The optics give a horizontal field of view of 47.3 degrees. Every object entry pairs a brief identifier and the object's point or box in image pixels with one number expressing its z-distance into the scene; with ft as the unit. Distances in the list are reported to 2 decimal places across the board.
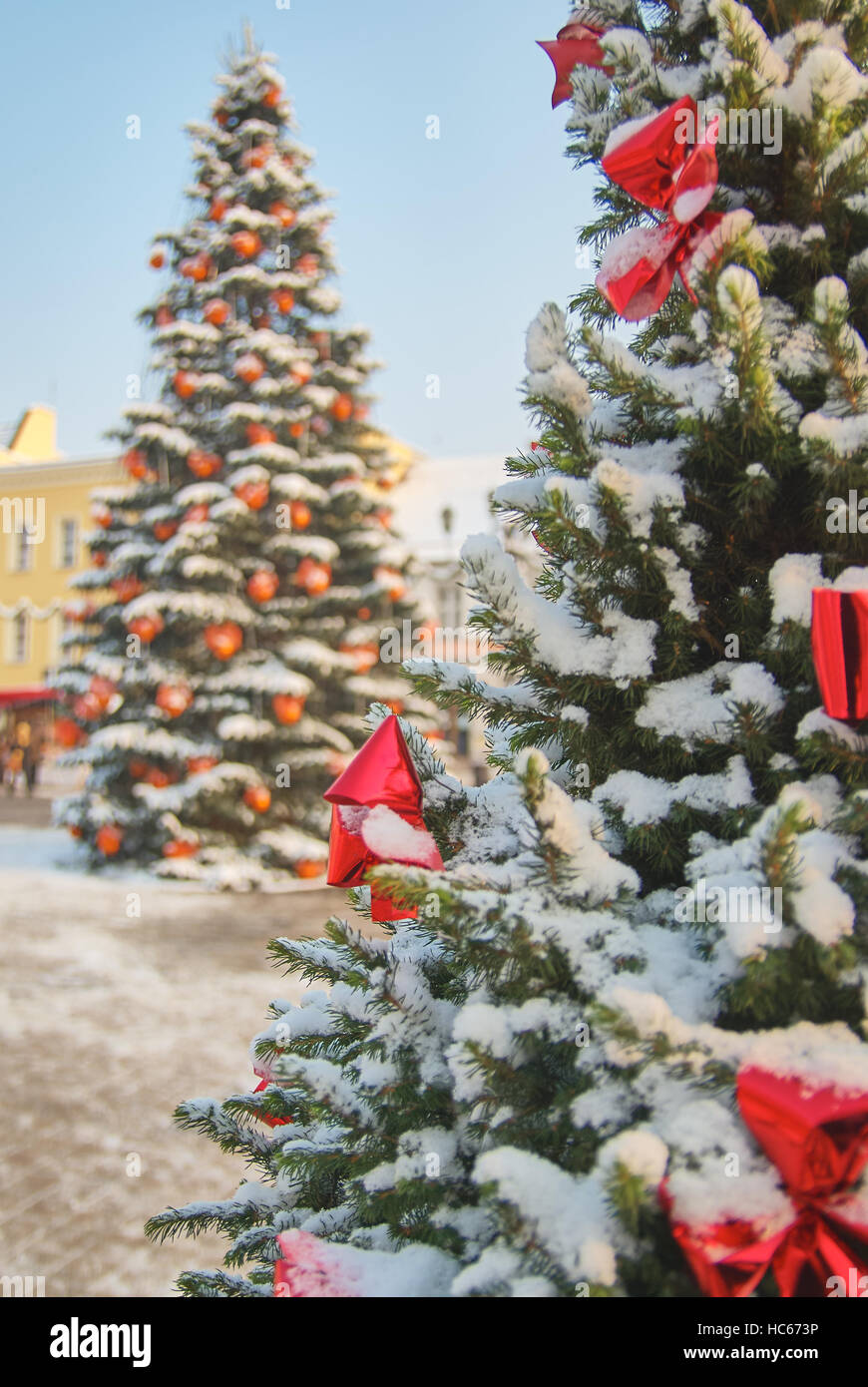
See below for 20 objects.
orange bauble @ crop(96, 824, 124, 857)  40.11
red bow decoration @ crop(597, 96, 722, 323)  4.22
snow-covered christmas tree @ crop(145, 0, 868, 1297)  3.41
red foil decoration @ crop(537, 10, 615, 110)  5.22
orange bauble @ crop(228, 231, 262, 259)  41.98
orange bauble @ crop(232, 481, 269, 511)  40.27
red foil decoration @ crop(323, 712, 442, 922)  4.17
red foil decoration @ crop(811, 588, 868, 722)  3.71
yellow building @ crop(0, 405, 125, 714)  99.71
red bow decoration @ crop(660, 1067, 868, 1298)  3.30
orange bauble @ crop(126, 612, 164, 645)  39.09
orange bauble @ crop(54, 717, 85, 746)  42.22
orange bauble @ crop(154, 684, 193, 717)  38.93
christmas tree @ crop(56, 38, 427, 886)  39.83
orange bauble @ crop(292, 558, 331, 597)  40.81
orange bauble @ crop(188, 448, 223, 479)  41.24
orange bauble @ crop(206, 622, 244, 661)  39.01
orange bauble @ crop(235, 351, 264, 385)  41.39
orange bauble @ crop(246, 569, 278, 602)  39.93
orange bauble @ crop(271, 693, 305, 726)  39.24
